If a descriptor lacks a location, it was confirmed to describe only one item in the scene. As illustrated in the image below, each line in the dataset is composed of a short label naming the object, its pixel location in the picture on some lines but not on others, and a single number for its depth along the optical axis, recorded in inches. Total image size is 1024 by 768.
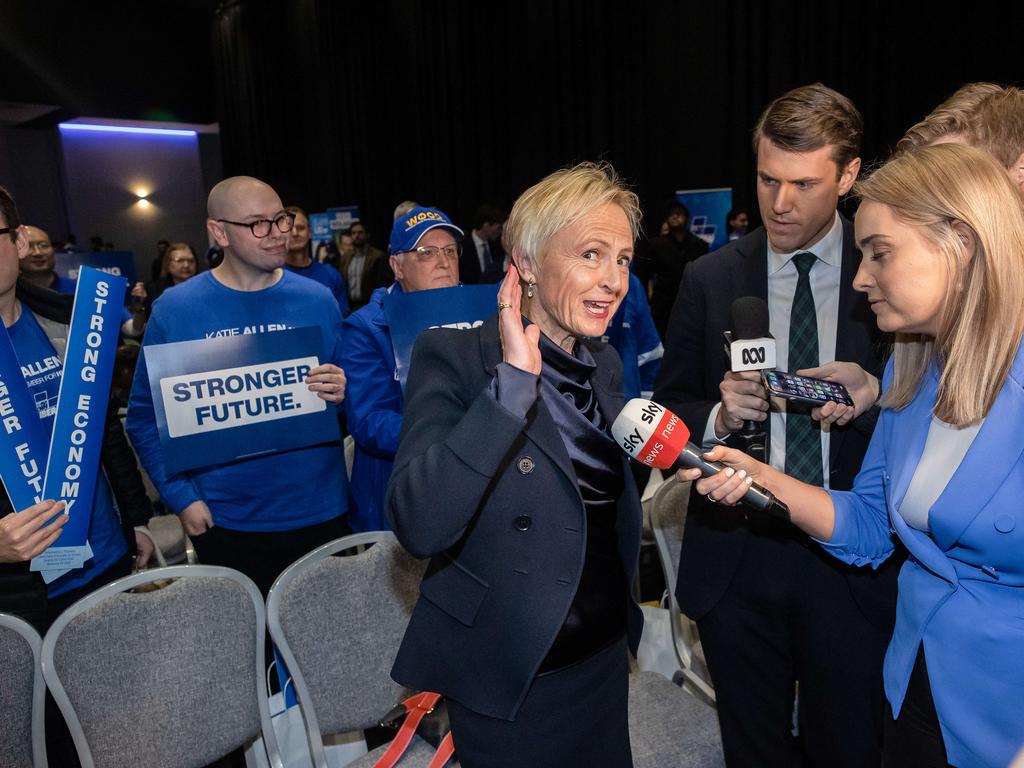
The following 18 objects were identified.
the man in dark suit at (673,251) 317.7
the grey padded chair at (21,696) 72.1
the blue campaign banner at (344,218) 464.1
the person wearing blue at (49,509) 71.9
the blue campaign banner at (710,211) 326.6
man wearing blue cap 103.6
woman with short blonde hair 50.5
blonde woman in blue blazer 49.4
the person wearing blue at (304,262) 199.2
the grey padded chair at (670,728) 80.2
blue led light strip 649.6
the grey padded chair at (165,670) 73.3
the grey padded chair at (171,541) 145.3
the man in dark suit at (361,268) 297.6
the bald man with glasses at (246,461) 101.9
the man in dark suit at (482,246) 316.8
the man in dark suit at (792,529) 70.9
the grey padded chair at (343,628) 82.0
